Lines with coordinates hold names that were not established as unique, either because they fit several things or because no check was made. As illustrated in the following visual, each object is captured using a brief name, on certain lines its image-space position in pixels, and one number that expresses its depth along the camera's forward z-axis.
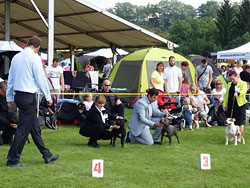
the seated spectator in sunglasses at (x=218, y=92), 11.36
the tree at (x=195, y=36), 69.00
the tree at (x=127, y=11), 148.12
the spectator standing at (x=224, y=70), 21.76
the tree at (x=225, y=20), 66.44
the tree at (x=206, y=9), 146.60
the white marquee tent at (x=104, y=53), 32.70
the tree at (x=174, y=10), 152.25
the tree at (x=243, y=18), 65.69
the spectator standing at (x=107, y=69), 20.09
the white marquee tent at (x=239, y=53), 20.48
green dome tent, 14.32
